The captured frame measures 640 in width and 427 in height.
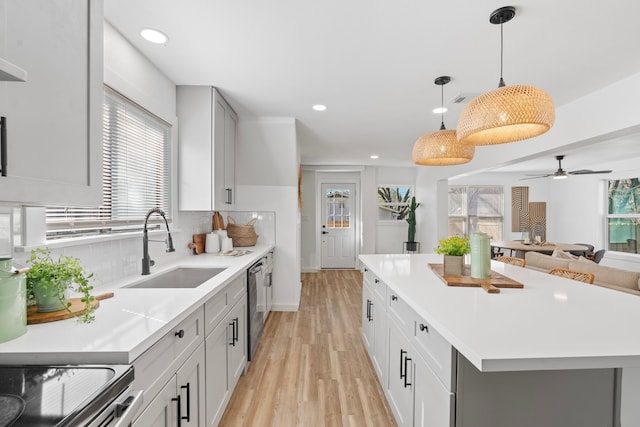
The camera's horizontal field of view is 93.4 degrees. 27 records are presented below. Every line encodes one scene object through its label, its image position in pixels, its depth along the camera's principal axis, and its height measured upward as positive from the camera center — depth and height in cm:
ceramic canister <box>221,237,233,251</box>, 319 -34
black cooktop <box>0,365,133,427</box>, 61 -43
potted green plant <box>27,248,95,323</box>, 110 -27
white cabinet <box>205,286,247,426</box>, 165 -94
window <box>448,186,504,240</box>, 783 +8
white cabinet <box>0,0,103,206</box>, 82 +34
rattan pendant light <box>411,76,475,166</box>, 224 +49
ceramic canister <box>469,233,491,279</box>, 178 -25
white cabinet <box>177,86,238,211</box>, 272 +59
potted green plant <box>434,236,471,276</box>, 192 -26
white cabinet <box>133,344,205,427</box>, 106 -77
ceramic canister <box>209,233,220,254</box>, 314 -34
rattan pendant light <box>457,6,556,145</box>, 140 +50
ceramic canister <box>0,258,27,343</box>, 93 -29
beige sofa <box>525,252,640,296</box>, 267 -56
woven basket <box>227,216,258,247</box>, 369 -28
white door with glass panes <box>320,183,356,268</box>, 709 -35
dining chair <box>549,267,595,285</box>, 226 -47
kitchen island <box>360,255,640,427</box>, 93 -45
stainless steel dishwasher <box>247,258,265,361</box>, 258 -87
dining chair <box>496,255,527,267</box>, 286 -47
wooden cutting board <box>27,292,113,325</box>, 108 -39
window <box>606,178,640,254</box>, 589 -1
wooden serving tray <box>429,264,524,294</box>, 163 -39
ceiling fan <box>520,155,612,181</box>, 522 +73
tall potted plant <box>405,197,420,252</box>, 683 -37
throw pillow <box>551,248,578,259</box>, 421 -58
